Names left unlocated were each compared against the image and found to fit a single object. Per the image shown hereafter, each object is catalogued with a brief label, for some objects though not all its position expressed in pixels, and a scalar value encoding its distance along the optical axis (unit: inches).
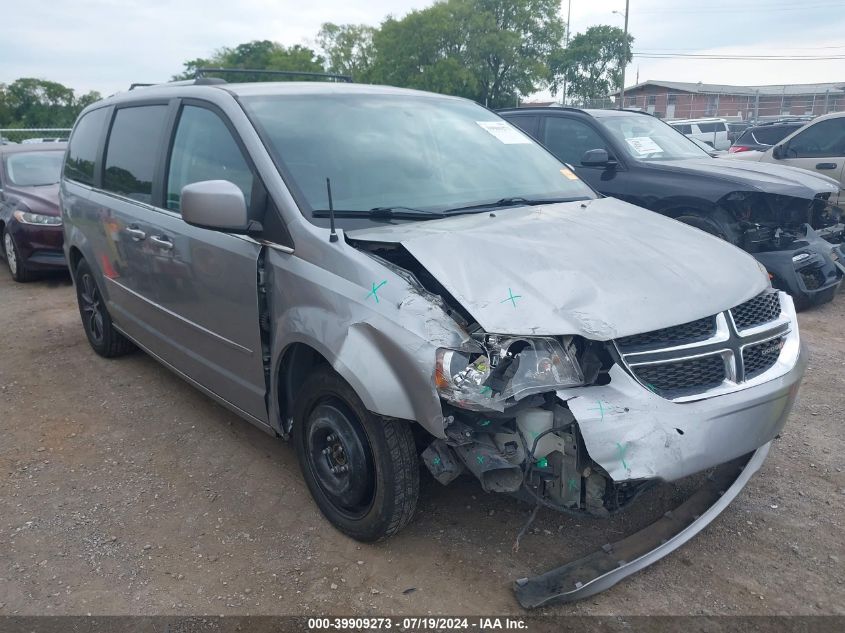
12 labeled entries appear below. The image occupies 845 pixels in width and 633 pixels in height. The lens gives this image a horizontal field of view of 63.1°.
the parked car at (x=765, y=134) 557.6
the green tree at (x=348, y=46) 2290.8
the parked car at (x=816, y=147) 342.3
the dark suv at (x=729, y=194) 239.8
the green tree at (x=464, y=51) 1839.3
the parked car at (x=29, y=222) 314.5
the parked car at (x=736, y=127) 949.8
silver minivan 93.0
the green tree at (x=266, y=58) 2224.4
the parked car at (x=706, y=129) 887.1
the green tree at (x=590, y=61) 2118.6
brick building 1788.9
